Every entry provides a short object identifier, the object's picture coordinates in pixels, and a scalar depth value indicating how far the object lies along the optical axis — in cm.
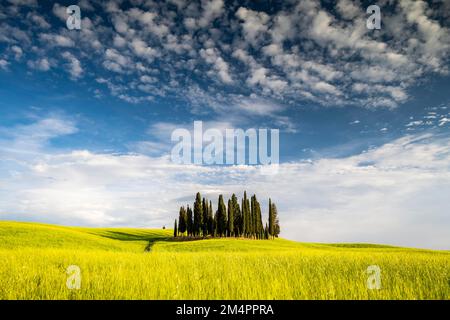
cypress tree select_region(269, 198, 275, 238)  8194
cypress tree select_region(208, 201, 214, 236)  7669
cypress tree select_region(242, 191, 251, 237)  7481
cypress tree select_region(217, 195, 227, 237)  7388
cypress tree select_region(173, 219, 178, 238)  8325
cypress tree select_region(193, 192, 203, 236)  7738
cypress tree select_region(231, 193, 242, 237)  7500
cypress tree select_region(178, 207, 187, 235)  8331
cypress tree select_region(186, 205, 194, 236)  7956
